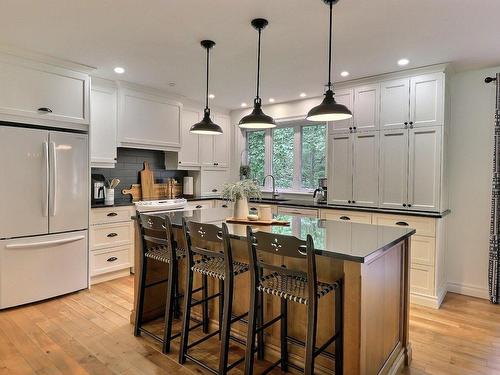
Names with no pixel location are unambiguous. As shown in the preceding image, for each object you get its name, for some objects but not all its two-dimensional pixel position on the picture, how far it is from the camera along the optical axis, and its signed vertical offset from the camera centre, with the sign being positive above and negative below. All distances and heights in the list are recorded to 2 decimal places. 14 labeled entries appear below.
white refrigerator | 3.14 -0.35
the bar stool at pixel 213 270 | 2.02 -0.59
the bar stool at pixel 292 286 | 1.68 -0.59
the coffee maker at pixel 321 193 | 4.64 -0.14
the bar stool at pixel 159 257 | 2.41 -0.60
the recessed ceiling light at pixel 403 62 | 3.37 +1.30
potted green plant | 2.88 -0.11
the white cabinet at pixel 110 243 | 3.92 -0.79
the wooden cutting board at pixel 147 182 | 4.95 -0.02
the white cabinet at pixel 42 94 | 3.12 +0.89
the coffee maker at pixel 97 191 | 4.29 -0.15
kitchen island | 1.75 -0.68
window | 5.18 +0.49
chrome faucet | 5.45 -0.08
